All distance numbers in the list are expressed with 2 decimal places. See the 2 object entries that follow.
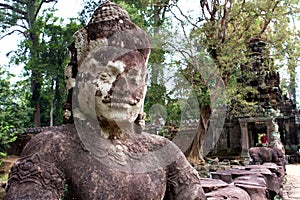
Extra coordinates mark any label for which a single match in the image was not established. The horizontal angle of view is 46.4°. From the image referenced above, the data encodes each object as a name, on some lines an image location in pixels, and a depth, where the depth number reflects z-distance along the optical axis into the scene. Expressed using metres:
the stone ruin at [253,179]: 3.34
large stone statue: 1.52
